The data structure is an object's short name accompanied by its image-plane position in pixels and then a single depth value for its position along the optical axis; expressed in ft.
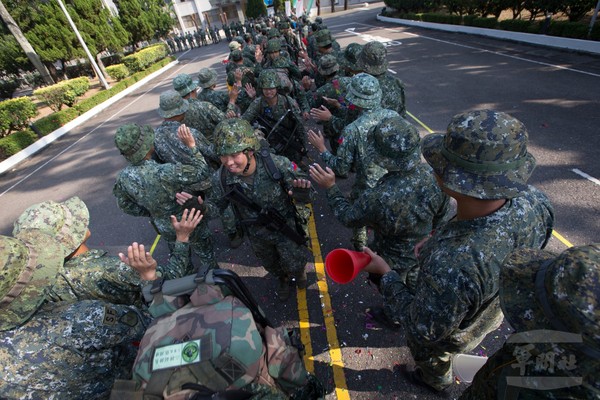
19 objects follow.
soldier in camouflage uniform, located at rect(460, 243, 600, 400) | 2.63
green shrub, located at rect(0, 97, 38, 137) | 38.34
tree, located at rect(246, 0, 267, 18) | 107.04
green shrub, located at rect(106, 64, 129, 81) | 65.10
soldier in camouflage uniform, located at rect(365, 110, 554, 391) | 4.56
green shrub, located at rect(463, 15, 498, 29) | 49.04
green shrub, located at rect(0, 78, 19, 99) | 57.49
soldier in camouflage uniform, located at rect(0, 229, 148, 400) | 4.61
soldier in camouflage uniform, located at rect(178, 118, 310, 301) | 8.67
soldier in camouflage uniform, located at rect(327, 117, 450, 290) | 7.06
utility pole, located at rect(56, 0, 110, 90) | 53.67
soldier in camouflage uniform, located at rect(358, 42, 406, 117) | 13.82
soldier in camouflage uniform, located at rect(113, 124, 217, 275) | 9.70
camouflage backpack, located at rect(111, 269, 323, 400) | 4.06
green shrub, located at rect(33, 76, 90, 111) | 47.60
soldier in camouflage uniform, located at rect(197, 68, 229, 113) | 19.97
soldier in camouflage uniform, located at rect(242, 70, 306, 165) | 15.70
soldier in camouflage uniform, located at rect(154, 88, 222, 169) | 12.26
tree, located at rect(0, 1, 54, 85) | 50.23
